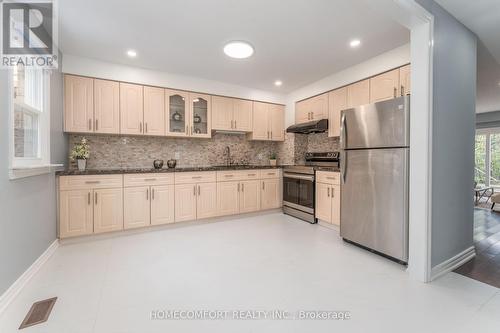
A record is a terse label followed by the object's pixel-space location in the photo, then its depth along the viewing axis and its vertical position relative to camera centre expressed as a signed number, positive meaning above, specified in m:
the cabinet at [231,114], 4.13 +0.92
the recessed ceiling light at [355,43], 2.66 +1.44
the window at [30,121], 2.01 +0.41
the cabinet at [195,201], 3.55 -0.62
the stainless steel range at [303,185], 3.84 -0.40
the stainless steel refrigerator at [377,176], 2.27 -0.14
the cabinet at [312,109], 3.99 +1.01
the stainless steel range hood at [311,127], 3.90 +0.65
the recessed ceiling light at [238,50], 2.72 +1.40
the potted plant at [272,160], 4.93 +0.07
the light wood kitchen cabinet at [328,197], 3.39 -0.52
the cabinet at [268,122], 4.56 +0.84
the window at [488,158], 6.44 +0.16
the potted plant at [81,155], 3.15 +0.11
